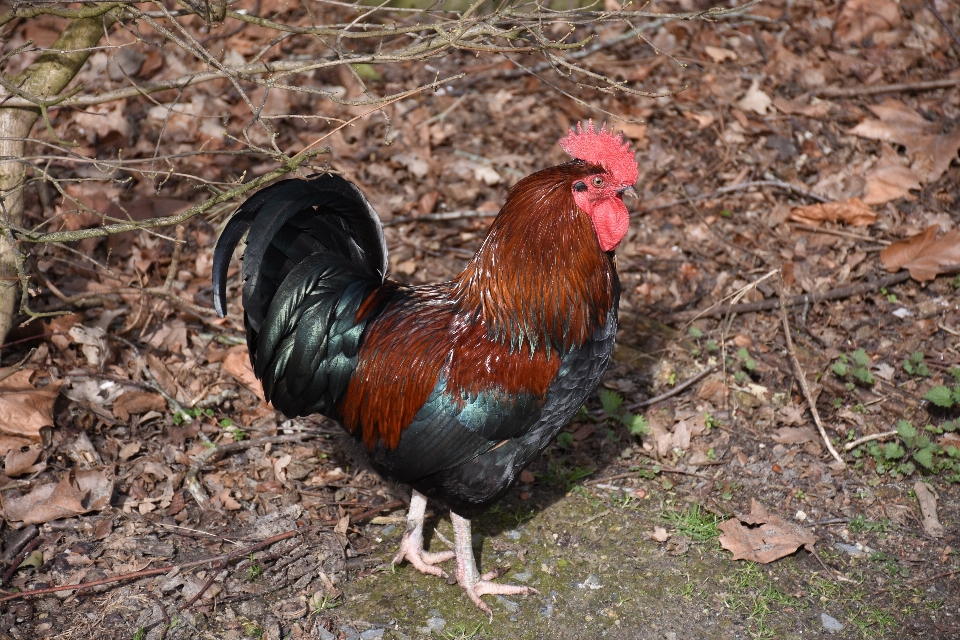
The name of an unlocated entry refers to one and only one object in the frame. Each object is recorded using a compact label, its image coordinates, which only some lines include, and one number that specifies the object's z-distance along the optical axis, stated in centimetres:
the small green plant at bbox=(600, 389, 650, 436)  493
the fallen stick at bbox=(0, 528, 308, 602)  370
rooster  372
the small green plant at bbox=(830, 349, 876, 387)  494
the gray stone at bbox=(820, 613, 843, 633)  384
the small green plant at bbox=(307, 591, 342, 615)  389
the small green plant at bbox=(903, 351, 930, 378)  502
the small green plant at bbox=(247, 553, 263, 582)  401
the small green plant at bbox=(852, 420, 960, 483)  452
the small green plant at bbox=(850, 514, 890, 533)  435
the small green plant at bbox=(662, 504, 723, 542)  431
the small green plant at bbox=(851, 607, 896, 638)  382
